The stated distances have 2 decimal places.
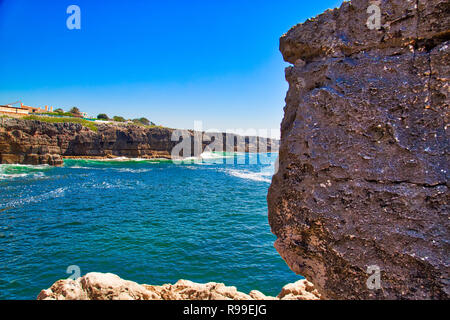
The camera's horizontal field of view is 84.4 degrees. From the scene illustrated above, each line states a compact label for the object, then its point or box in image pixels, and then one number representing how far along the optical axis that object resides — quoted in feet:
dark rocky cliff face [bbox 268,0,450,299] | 9.70
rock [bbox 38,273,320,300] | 20.66
